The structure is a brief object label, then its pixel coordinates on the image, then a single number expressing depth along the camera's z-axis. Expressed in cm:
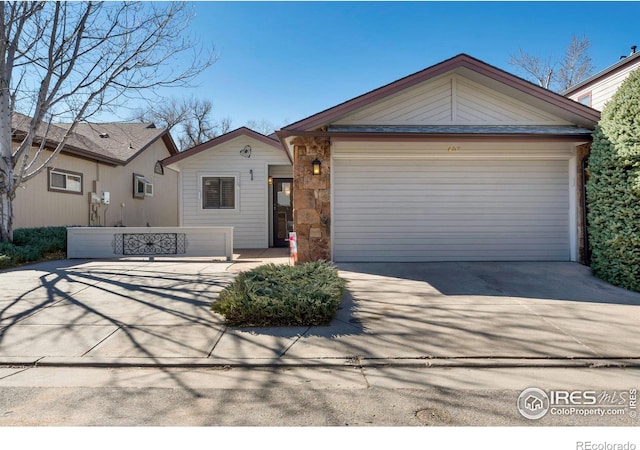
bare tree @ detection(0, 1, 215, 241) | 839
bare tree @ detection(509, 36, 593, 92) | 2186
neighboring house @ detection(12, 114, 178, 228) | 1068
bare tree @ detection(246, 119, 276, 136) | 3551
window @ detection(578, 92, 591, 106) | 1226
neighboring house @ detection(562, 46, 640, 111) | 1008
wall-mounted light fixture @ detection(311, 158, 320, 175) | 733
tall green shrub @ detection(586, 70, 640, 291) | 555
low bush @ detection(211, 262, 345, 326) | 423
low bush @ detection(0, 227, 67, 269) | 805
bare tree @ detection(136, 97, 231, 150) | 3068
